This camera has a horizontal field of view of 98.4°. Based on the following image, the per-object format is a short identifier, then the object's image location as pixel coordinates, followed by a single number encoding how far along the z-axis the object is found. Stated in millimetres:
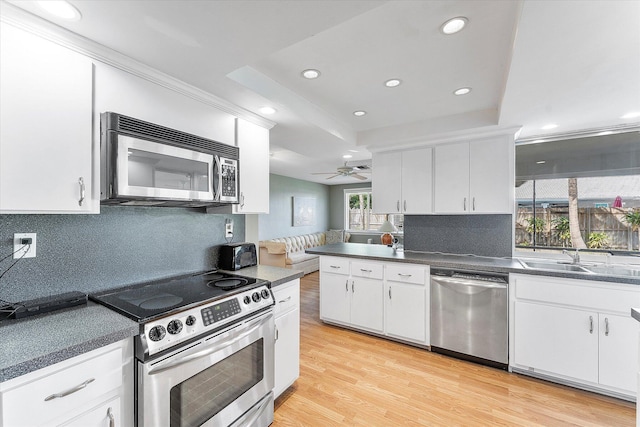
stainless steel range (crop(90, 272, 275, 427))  1258
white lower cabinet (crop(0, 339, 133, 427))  934
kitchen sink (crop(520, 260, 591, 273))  2506
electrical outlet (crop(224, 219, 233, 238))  2492
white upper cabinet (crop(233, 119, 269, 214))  2256
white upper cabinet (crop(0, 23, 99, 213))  1171
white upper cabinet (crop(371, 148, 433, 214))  3244
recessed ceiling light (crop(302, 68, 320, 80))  2055
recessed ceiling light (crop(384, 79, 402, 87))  2191
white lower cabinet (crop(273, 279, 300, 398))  2049
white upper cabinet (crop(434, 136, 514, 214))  2842
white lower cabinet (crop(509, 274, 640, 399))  2129
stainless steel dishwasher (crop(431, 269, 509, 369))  2570
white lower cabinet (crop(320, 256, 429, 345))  2957
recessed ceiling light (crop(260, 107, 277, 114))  2244
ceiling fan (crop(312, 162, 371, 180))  4719
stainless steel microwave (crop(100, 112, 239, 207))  1428
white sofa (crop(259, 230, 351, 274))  5703
